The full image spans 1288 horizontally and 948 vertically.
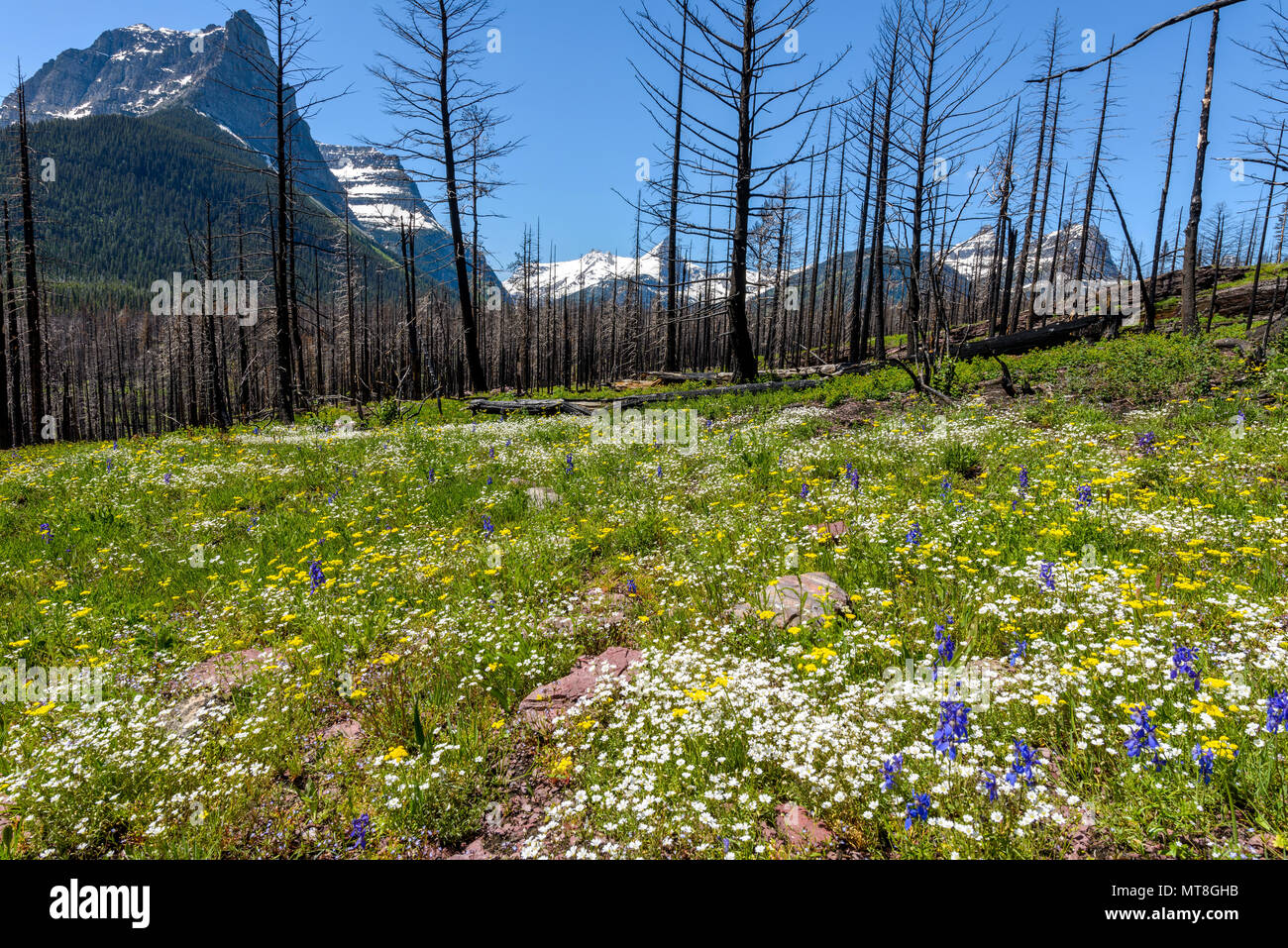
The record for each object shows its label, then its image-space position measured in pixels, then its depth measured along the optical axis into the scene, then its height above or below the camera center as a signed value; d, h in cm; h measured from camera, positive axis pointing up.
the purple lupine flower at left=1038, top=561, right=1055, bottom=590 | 390 -115
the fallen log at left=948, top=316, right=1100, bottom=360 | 2014 +272
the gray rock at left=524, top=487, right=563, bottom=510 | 779 -138
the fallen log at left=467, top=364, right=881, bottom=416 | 1503 +3
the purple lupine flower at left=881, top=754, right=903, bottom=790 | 238 -160
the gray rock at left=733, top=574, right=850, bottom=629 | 414 -151
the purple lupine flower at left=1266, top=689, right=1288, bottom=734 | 230 -126
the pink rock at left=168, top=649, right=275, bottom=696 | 406 -215
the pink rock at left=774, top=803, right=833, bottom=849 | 236 -187
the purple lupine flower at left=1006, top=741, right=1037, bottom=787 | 230 -150
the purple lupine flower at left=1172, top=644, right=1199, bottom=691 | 275 -125
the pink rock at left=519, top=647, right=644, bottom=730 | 347 -193
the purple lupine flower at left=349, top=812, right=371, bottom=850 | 245 -195
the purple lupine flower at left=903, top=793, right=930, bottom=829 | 211 -157
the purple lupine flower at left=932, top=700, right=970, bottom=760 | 243 -143
